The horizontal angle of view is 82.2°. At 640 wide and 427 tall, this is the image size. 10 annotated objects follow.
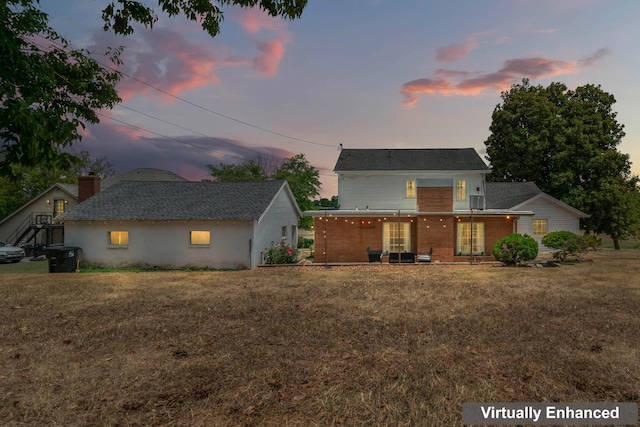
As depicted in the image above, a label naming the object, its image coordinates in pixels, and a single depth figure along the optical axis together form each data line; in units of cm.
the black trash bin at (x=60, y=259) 2031
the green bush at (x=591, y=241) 3000
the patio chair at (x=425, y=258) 2157
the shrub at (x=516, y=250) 2000
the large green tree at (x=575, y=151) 3362
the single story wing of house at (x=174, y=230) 2086
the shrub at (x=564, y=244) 2182
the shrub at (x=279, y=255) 2159
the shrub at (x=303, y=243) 3848
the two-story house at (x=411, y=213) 2273
